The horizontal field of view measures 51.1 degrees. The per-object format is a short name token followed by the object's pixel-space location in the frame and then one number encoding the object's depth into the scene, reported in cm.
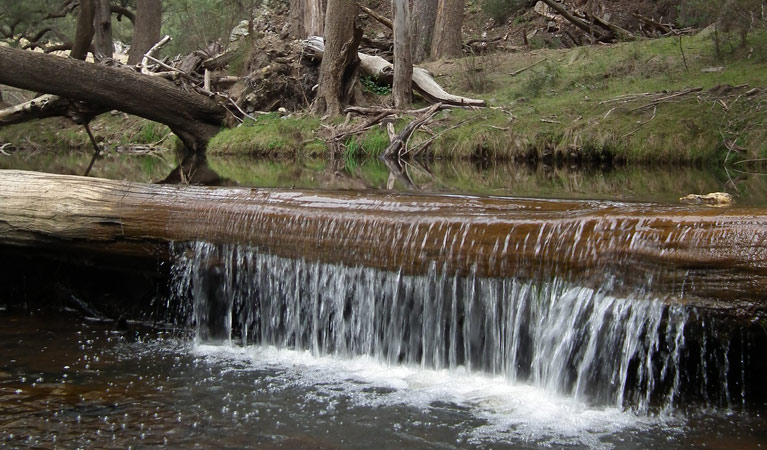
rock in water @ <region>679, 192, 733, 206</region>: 606
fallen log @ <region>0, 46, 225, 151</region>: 1336
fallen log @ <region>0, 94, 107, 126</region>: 1445
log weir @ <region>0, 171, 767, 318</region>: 397
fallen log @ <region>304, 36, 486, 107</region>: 1497
